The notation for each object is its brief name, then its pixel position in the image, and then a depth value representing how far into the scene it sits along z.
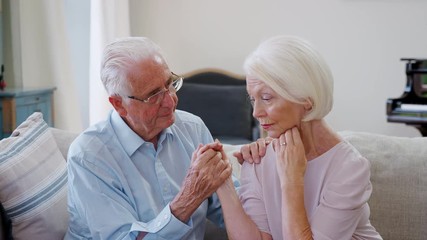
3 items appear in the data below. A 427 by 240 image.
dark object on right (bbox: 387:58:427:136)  3.69
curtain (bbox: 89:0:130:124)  4.20
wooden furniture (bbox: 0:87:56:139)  3.27
